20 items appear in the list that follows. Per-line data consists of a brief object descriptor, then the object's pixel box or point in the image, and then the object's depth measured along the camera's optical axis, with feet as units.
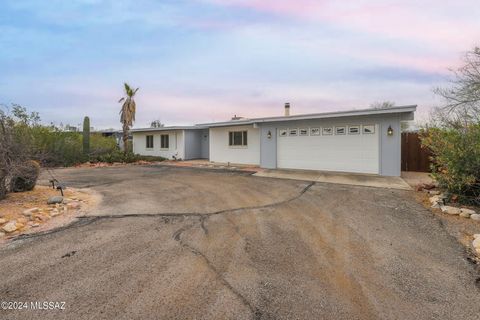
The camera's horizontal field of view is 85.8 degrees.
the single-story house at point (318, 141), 36.17
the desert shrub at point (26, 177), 20.91
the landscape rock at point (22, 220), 16.10
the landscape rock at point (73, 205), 20.26
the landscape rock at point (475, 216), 17.44
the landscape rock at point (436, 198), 21.99
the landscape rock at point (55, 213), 18.22
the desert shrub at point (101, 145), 61.37
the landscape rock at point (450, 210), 18.89
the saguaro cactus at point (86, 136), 58.29
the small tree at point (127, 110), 63.26
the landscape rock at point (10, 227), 14.82
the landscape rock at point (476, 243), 13.22
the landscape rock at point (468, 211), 18.36
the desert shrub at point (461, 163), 20.21
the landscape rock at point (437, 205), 20.73
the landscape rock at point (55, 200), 20.34
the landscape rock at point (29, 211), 17.29
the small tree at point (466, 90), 31.30
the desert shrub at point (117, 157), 60.34
